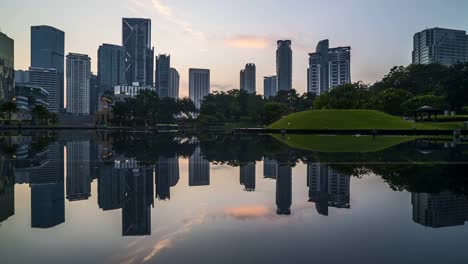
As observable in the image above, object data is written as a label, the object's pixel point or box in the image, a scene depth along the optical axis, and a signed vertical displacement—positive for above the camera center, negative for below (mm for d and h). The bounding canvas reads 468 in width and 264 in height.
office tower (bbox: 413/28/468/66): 192000 +48809
